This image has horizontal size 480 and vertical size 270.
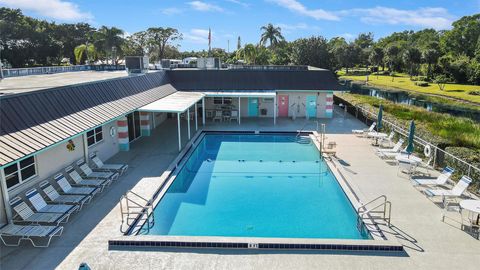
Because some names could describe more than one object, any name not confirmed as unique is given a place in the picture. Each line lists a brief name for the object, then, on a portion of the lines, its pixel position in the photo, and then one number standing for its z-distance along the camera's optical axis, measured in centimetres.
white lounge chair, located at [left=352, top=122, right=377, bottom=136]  1986
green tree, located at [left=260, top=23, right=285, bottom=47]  5972
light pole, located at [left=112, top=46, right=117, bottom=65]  4654
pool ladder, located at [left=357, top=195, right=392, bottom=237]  963
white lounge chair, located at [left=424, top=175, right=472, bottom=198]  1072
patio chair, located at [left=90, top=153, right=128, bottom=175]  1358
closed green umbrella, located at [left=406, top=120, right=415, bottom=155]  1466
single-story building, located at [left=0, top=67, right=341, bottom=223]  970
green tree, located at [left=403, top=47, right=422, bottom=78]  6412
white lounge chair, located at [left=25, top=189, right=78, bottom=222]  959
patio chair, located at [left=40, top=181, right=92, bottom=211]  1035
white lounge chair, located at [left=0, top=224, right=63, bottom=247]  842
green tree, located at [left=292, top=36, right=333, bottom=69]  5419
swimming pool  1002
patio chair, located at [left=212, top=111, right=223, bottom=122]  2455
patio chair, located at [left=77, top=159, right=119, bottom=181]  1261
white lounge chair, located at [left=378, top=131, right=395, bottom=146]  1792
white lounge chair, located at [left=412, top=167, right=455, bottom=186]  1188
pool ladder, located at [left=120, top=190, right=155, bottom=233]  973
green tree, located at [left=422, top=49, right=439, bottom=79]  5947
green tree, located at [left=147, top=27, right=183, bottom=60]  6737
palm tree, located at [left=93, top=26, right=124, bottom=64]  4553
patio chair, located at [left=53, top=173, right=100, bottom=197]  1102
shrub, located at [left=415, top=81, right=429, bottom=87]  5512
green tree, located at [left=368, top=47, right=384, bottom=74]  7556
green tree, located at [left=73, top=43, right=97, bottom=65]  4844
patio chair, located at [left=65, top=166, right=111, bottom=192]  1182
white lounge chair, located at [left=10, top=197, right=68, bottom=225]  905
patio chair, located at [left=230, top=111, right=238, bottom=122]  2477
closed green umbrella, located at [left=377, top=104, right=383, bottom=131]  1910
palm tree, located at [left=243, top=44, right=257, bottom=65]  5131
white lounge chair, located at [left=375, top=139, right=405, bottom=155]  1585
